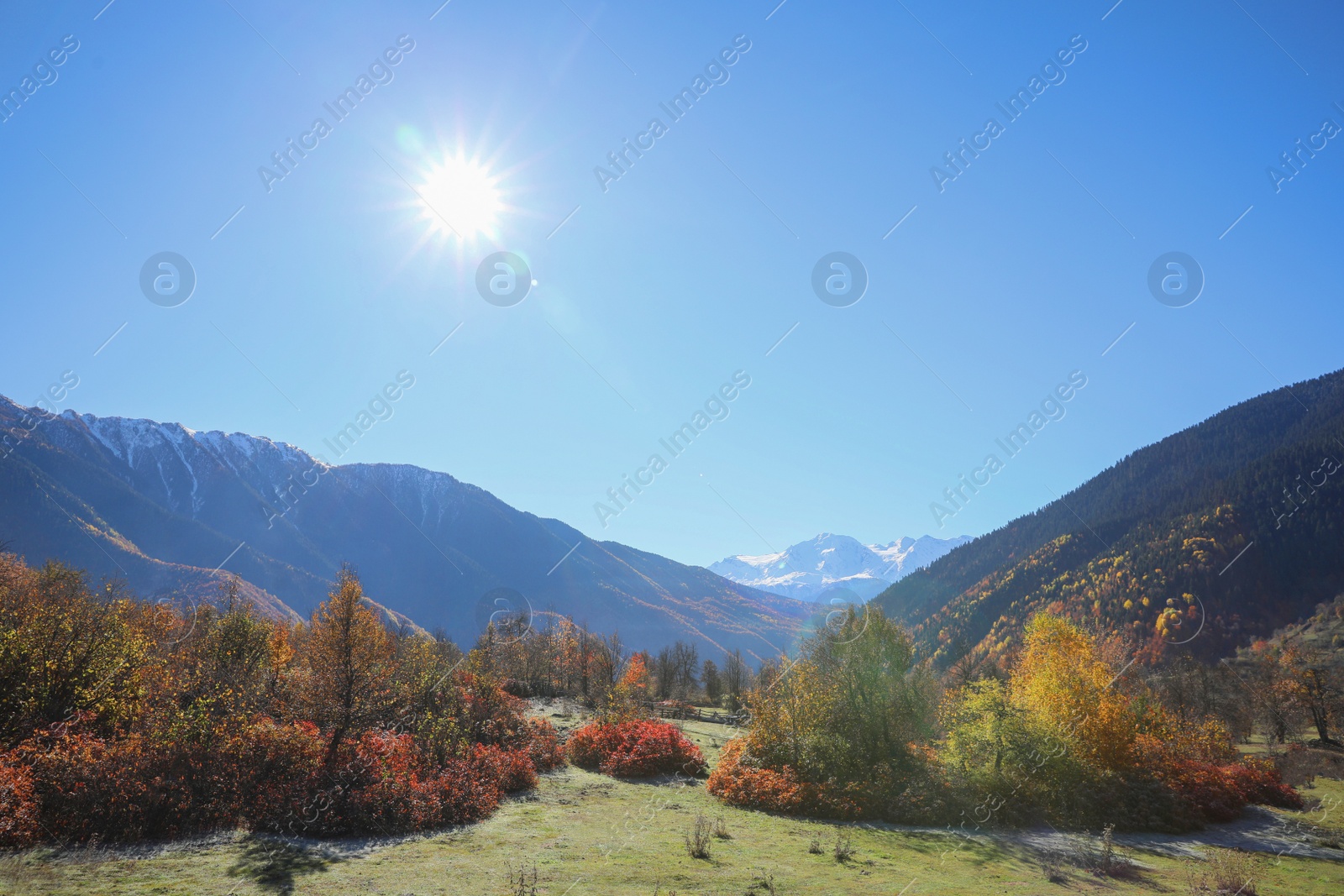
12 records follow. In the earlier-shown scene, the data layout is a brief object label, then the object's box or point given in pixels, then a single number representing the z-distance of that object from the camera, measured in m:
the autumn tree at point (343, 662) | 22.19
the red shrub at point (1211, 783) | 26.52
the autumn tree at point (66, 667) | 18.02
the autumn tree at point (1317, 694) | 47.62
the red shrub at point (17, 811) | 13.13
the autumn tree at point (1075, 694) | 28.42
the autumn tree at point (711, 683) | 83.74
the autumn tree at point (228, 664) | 21.20
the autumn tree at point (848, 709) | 26.25
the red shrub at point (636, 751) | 30.92
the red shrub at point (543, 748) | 30.83
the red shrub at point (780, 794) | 24.19
